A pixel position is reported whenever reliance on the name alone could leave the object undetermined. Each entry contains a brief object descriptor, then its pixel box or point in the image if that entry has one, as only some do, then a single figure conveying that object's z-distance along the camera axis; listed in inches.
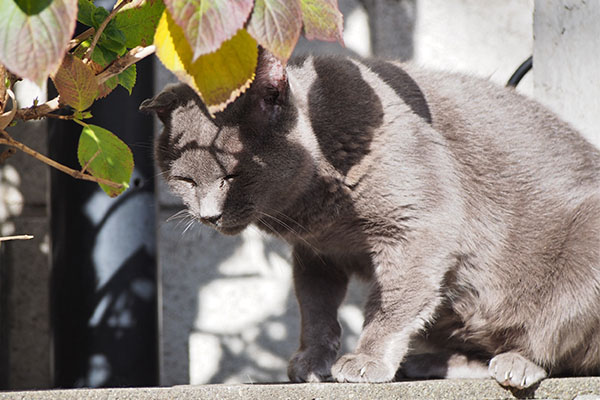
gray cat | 84.6
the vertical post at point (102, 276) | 89.2
